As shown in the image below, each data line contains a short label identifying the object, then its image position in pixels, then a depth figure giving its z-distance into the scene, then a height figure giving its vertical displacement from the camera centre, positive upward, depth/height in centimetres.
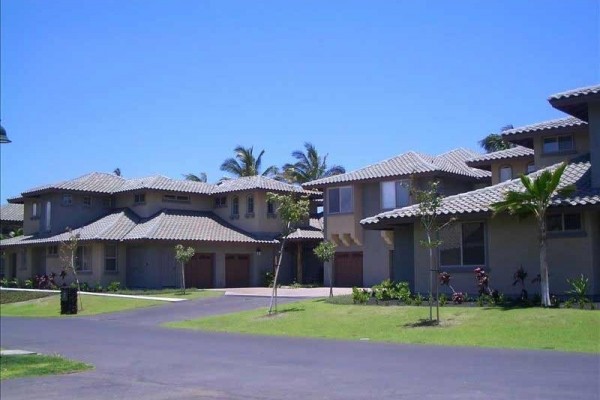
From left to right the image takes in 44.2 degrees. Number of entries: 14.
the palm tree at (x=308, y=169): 6159 +745
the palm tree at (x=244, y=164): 6525 +837
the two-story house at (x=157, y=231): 4484 +192
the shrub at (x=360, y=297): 2656 -144
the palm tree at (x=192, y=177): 6912 +776
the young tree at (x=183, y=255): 4000 +29
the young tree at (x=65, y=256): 4326 +42
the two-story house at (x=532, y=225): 2355 +102
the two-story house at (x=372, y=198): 4038 +338
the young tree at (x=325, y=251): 3578 +33
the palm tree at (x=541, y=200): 2189 +163
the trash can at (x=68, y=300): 3403 -174
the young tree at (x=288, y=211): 2764 +179
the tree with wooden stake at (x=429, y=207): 2283 +153
